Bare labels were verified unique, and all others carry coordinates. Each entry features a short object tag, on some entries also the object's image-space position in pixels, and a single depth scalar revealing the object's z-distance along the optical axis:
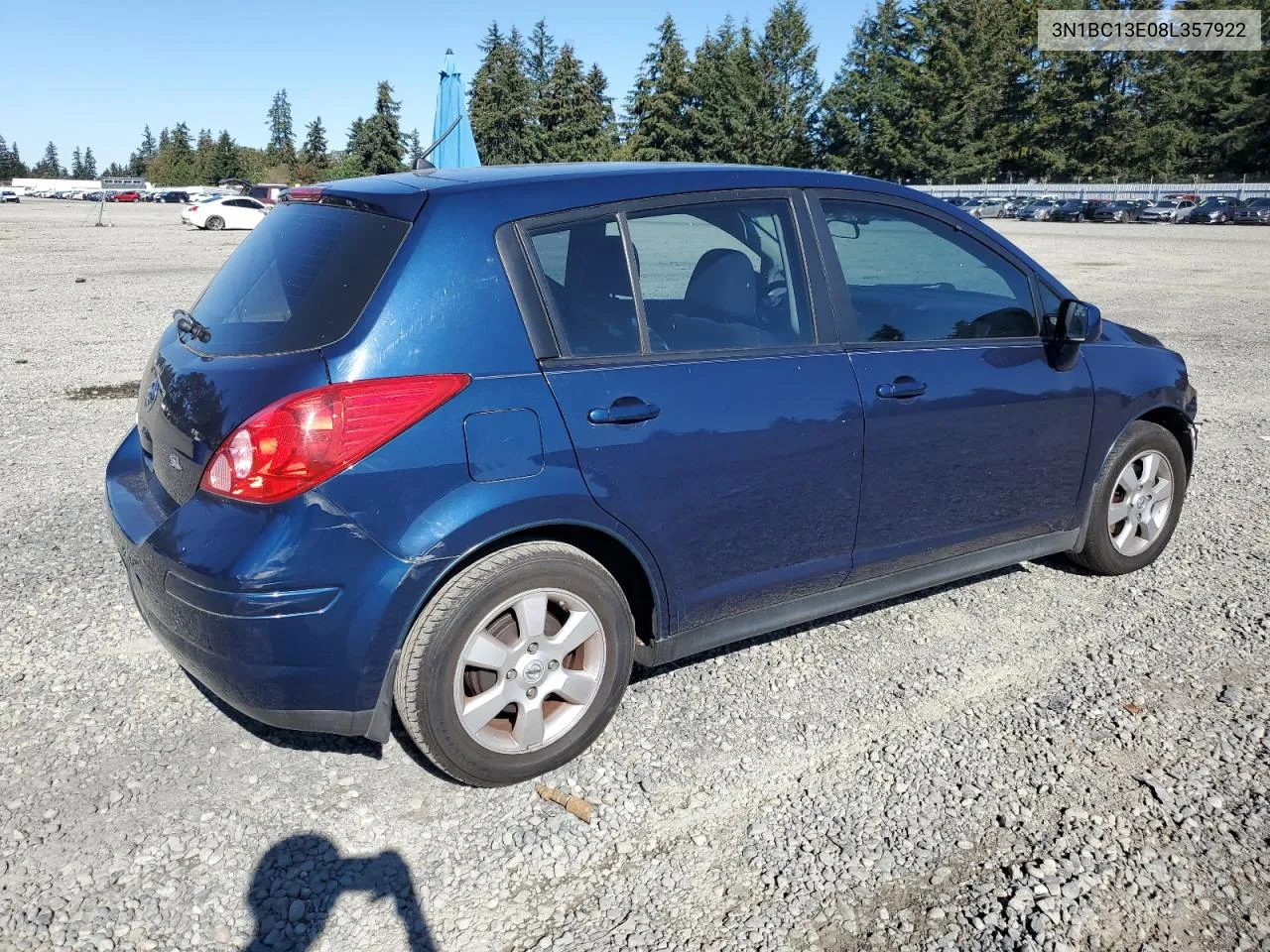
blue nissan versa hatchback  2.78
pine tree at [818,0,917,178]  83.19
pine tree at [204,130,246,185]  129.25
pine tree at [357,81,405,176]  80.25
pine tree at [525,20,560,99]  106.38
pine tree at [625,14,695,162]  91.19
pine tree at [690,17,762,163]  88.69
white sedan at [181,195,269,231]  39.66
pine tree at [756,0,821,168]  90.62
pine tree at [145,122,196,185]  134.26
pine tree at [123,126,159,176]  180.62
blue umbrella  12.20
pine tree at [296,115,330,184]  117.94
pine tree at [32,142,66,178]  181.62
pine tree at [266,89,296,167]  172.00
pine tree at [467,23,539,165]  91.19
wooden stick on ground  3.02
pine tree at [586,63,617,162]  90.25
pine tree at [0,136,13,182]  152.62
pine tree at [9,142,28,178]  157.50
